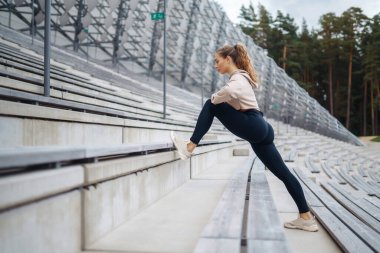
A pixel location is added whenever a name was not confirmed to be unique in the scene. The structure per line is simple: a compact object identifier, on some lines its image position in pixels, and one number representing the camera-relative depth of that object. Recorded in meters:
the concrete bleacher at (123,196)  1.64
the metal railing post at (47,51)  4.66
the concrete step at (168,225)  2.23
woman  2.99
